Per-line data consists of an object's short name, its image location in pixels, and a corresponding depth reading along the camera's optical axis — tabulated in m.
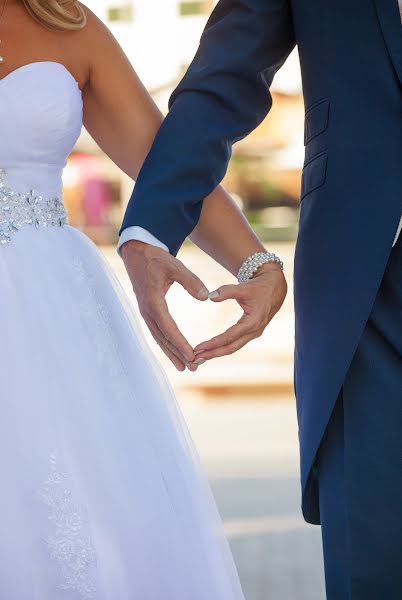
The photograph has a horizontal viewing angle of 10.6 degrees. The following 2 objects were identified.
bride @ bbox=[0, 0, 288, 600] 4.04
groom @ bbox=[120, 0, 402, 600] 3.59
